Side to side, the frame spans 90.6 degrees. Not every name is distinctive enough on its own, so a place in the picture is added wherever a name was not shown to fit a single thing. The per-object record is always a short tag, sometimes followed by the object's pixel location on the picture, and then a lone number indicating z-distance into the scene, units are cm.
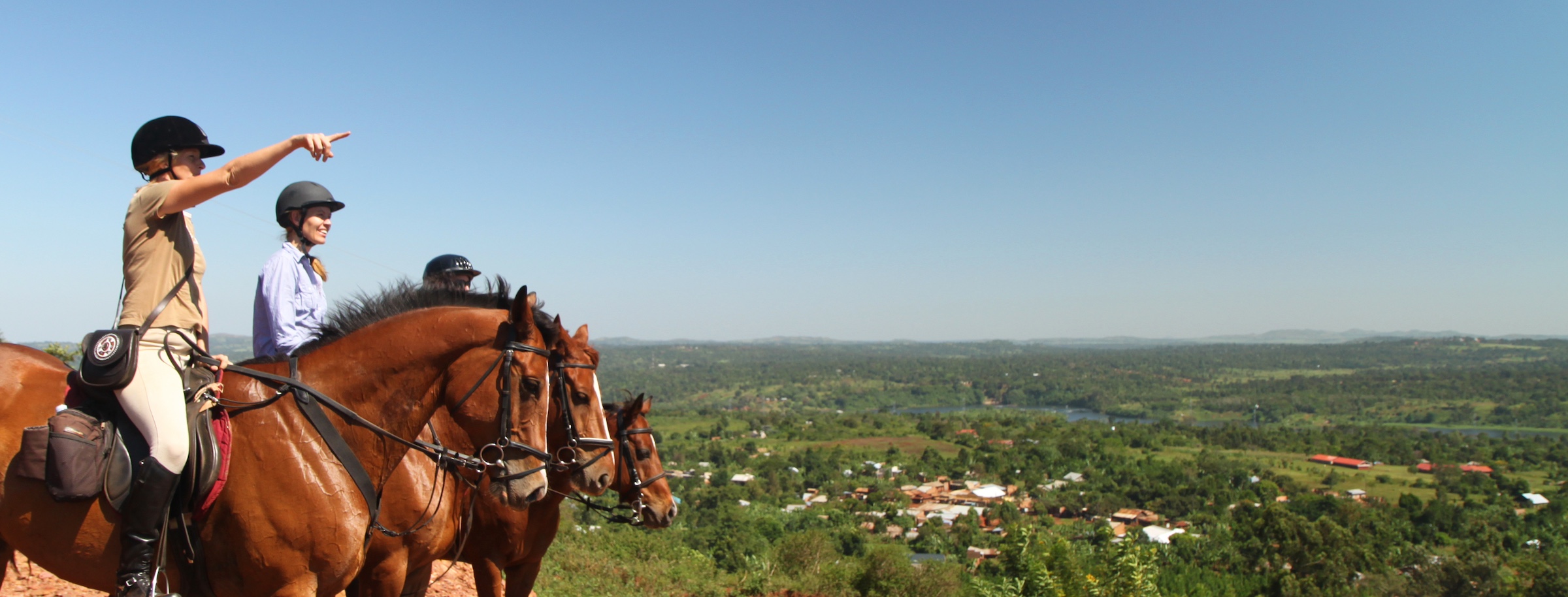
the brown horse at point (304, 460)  256
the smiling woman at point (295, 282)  355
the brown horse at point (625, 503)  508
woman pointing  255
